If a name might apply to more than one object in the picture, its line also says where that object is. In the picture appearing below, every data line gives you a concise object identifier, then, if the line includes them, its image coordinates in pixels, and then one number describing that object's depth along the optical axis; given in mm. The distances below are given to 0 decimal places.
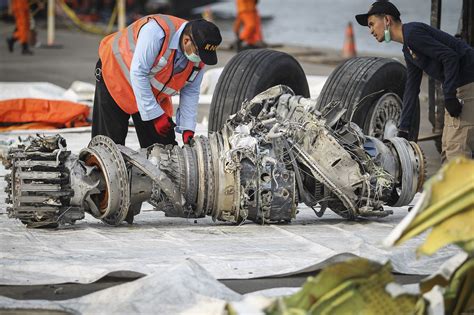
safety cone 40906
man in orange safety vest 14578
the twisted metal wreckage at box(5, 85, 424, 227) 13180
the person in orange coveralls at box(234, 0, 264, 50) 41062
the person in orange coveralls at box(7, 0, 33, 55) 41509
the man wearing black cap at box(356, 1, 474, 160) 14953
